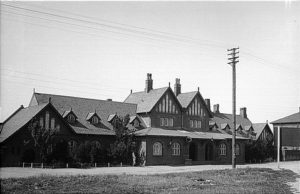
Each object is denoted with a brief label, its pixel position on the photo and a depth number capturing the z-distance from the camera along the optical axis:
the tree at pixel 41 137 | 36.34
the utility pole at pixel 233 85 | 34.38
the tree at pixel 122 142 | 42.25
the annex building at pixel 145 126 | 38.44
